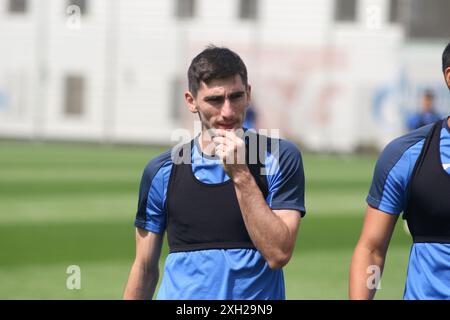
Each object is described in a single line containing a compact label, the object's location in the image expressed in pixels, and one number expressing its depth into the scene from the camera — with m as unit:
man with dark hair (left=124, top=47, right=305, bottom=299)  7.99
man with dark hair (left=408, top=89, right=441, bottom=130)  33.74
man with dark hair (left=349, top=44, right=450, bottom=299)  8.30
